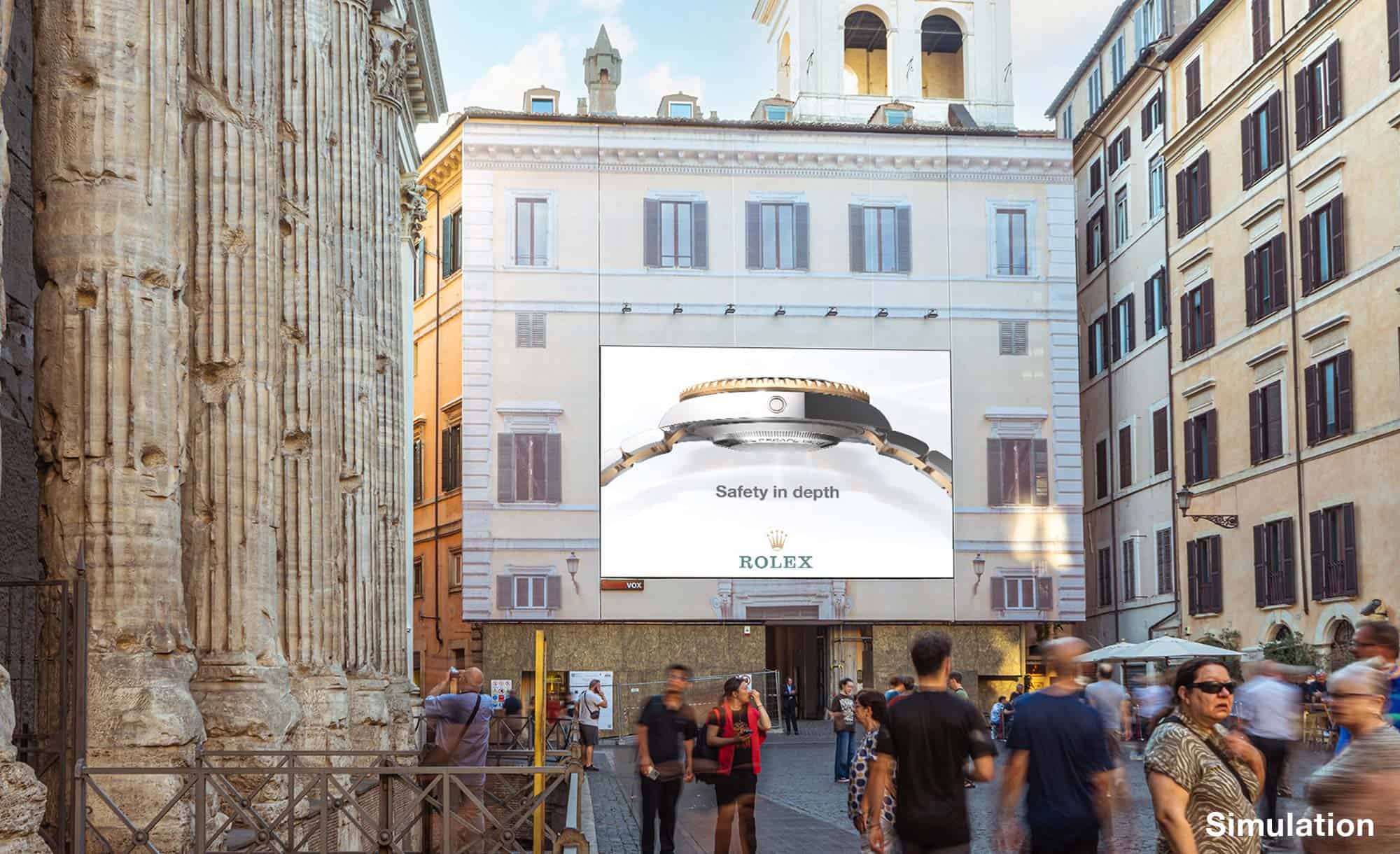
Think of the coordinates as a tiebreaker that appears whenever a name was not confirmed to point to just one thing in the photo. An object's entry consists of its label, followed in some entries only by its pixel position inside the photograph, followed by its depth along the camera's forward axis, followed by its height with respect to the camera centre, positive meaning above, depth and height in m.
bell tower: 45.56 +12.76
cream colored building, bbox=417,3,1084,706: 39.94 +5.81
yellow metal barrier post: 13.98 -1.15
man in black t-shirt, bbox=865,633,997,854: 7.96 -0.82
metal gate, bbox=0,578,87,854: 9.56 -0.56
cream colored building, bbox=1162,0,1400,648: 30.41 +4.67
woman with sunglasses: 6.24 -0.69
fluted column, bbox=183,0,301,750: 14.20 +1.59
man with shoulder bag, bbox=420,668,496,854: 15.48 -1.22
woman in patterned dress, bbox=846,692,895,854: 9.67 -1.14
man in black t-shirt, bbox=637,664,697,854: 13.68 -1.24
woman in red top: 13.16 -1.27
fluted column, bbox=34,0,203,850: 11.35 +1.24
